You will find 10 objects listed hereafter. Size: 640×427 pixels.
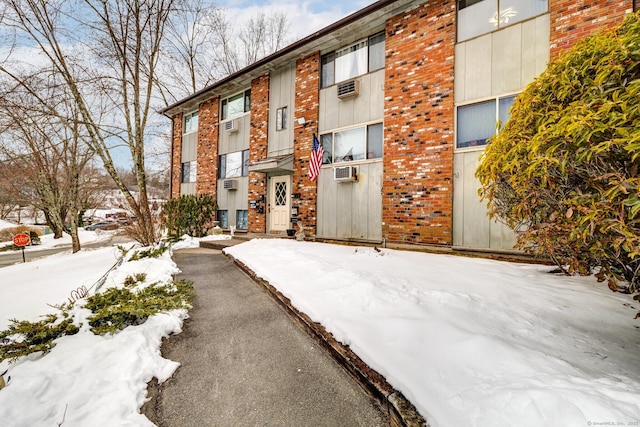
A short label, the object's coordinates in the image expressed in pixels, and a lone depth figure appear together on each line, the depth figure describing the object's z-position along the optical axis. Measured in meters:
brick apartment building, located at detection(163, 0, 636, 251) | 6.04
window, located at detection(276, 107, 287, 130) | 10.36
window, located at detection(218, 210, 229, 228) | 12.49
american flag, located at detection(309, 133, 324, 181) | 8.36
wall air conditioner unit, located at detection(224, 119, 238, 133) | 12.07
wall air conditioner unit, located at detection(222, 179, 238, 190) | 12.07
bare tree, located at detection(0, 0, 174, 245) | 8.50
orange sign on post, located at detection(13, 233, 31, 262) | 9.74
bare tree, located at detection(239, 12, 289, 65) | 18.81
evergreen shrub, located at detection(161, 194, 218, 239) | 10.92
